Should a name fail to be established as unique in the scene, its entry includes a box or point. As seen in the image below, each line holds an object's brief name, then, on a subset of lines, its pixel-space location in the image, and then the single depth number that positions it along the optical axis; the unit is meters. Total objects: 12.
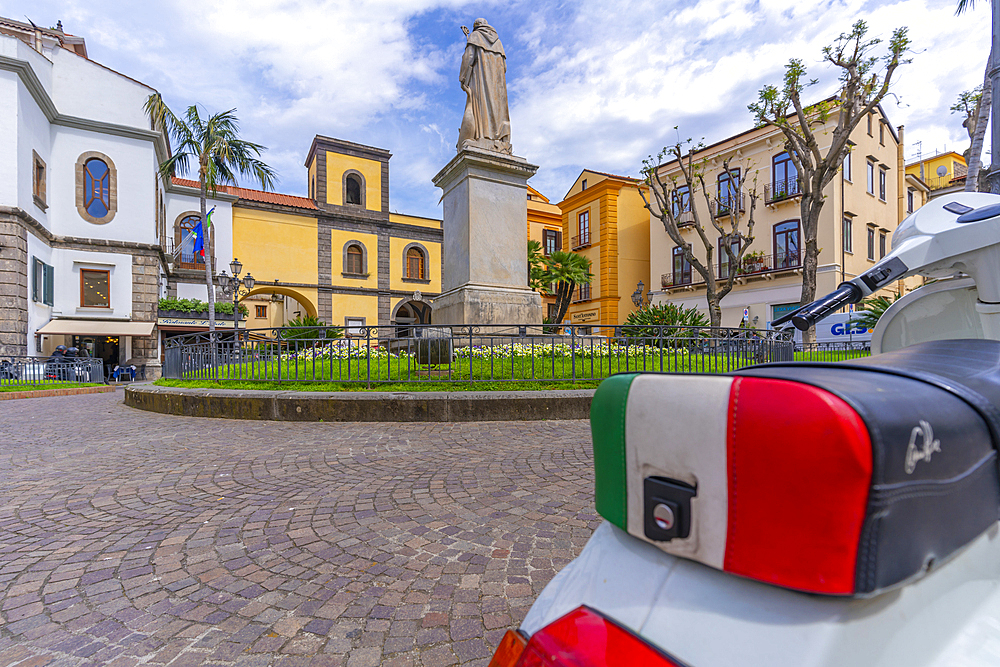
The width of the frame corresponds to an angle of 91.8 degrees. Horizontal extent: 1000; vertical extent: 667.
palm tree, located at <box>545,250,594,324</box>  29.30
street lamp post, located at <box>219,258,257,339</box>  19.38
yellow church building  30.62
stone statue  10.43
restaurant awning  21.09
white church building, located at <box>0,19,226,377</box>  19.11
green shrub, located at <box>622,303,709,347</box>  7.70
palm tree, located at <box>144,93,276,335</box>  23.38
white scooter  0.65
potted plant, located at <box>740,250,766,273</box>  26.14
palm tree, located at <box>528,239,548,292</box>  29.02
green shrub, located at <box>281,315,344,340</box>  7.21
